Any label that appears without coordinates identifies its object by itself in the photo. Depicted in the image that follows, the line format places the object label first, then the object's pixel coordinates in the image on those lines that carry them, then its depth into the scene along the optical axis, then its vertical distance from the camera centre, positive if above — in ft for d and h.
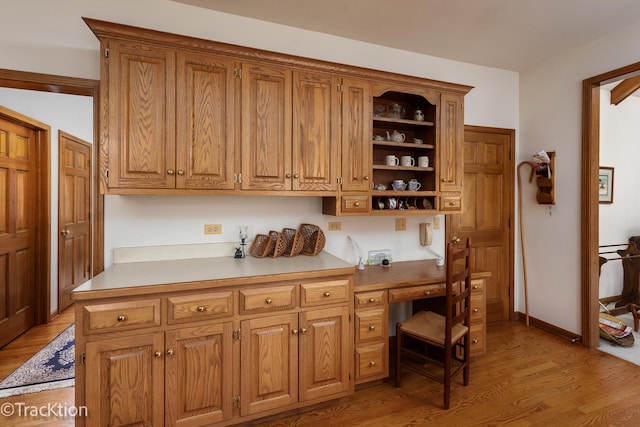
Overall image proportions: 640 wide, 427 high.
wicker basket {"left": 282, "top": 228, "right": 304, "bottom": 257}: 8.13 -0.82
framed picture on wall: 13.02 +1.01
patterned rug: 7.55 -4.12
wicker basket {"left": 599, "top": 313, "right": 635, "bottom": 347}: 9.92 -3.83
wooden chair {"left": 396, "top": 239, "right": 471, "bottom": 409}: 6.92 -2.81
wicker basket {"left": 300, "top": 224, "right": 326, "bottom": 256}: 8.39 -0.76
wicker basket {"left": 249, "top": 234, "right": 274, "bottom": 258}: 7.99 -0.90
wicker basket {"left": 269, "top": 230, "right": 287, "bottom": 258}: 7.97 -0.83
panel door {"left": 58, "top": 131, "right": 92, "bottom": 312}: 12.23 -0.19
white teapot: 9.04 +2.05
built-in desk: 7.33 -2.24
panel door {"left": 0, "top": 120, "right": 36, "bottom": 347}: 9.48 -0.59
